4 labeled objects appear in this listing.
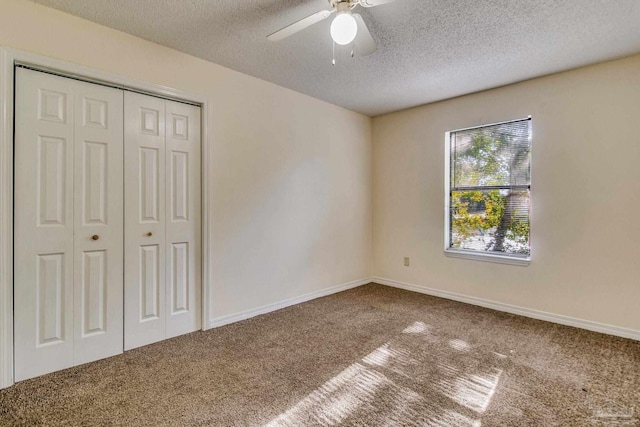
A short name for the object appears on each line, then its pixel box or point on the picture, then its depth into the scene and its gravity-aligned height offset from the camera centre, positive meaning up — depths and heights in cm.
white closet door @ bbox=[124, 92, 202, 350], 249 -7
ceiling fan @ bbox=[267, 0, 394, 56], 166 +107
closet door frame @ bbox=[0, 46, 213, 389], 193 +19
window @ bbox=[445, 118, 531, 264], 332 +24
